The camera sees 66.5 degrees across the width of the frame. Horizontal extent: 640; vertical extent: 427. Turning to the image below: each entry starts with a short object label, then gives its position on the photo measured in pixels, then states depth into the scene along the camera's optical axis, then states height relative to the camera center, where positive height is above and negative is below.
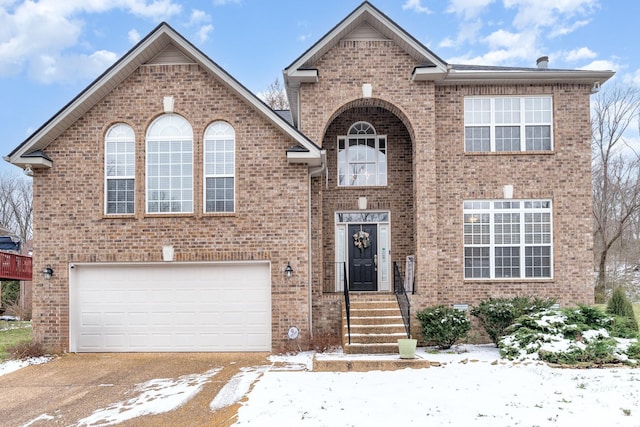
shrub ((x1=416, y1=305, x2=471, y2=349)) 11.18 -2.44
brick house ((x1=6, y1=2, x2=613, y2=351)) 11.59 +0.61
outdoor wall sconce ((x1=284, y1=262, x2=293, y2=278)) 11.45 -1.20
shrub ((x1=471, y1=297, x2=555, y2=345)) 11.38 -2.17
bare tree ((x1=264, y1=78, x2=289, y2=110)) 31.44 +8.17
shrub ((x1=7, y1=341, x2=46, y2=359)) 11.29 -3.03
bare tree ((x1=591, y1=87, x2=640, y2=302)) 29.12 +3.04
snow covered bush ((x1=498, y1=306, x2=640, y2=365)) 9.58 -2.49
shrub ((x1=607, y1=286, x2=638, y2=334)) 13.16 -2.38
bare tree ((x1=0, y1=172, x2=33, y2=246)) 39.19 +1.39
